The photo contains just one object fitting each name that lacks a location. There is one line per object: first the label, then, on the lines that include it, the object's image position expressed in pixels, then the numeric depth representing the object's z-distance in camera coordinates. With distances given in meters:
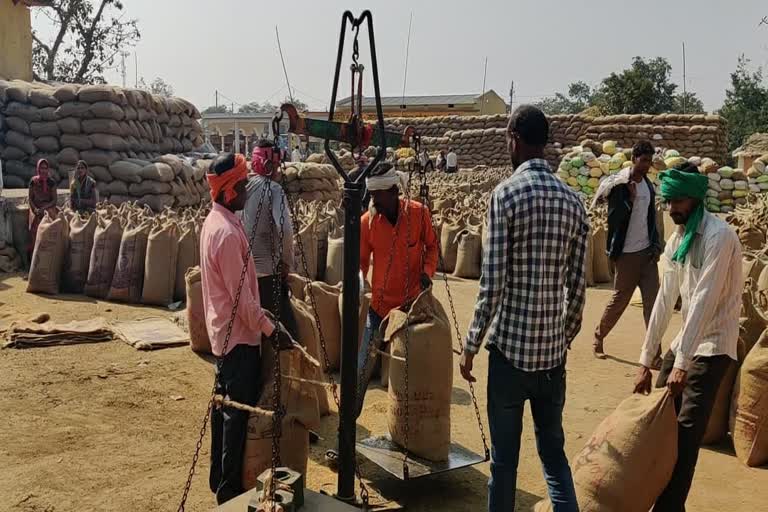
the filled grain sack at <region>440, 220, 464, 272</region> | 9.49
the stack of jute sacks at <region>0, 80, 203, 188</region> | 11.30
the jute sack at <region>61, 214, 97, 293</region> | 7.43
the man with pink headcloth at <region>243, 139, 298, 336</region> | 4.16
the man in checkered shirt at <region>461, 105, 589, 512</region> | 2.50
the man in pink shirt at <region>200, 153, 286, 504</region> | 2.98
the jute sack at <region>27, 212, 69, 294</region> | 7.34
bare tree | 28.89
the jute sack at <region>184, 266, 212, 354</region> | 5.35
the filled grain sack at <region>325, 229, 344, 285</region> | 7.16
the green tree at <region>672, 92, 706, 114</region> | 35.37
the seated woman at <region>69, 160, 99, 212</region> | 9.07
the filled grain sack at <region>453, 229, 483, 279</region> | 9.05
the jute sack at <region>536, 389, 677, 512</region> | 2.76
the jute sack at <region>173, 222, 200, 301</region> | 7.14
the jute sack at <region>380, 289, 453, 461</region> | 3.38
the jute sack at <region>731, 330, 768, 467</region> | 3.57
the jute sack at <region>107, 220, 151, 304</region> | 7.08
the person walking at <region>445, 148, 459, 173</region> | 22.92
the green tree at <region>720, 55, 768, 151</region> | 28.81
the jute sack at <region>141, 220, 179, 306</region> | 6.95
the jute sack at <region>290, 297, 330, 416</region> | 4.25
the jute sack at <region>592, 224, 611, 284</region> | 8.99
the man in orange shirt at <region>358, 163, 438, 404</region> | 3.83
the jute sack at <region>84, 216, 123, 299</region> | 7.26
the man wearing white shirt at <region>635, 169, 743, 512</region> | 2.75
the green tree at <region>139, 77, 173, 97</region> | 55.08
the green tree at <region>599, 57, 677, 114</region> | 28.28
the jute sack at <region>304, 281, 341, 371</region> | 5.10
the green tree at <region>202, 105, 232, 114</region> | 56.46
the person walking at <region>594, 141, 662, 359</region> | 5.30
